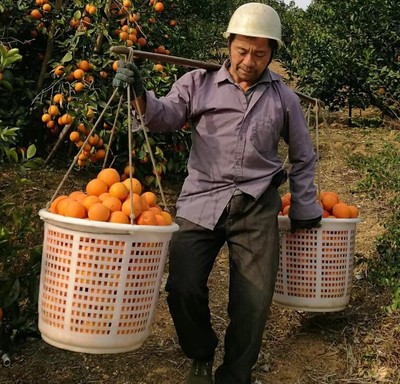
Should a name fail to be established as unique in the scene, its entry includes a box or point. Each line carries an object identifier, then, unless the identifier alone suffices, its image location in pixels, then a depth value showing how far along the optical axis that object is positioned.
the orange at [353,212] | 3.00
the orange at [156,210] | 2.27
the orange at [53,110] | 4.33
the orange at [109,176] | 2.35
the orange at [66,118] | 4.23
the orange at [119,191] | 2.24
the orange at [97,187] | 2.29
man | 2.49
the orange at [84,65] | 4.41
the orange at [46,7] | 4.54
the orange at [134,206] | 2.15
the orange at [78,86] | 4.27
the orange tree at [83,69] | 4.34
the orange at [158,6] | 4.64
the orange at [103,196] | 2.22
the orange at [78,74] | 4.33
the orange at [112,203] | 2.15
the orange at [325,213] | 2.98
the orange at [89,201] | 2.15
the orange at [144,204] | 2.22
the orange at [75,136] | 4.25
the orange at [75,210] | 2.11
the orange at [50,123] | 4.39
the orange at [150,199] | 2.36
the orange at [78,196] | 2.20
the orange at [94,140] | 4.23
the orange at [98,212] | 2.08
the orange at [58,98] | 4.30
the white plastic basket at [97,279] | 2.07
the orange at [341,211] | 2.96
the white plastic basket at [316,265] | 2.87
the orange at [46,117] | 4.40
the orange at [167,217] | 2.26
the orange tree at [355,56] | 6.41
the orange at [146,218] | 2.14
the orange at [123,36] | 4.31
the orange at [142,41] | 4.56
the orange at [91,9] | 4.30
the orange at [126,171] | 4.36
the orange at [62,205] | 2.17
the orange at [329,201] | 3.03
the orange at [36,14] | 4.59
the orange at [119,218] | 2.11
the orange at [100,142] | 4.26
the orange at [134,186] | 2.28
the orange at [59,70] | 4.38
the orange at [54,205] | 2.23
